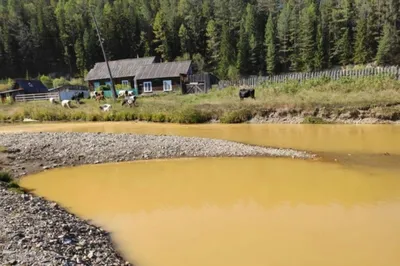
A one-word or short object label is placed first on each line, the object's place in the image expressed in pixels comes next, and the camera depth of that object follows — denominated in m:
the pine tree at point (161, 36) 83.31
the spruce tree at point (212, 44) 80.00
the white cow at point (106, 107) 33.53
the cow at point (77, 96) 39.64
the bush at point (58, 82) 69.36
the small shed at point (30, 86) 50.97
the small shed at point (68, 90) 44.09
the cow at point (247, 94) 32.44
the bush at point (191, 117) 28.88
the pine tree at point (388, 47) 65.62
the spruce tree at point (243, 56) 73.00
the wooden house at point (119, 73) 53.66
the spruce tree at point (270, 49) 71.50
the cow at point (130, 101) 34.34
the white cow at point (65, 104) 36.12
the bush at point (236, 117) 28.03
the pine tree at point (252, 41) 74.69
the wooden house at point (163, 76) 47.34
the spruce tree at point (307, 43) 69.44
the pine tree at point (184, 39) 83.81
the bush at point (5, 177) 12.33
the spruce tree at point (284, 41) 75.31
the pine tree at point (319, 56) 68.38
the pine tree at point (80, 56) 81.81
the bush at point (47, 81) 72.19
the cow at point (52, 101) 38.31
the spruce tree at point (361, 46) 67.06
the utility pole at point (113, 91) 39.68
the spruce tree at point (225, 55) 72.12
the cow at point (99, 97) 39.41
